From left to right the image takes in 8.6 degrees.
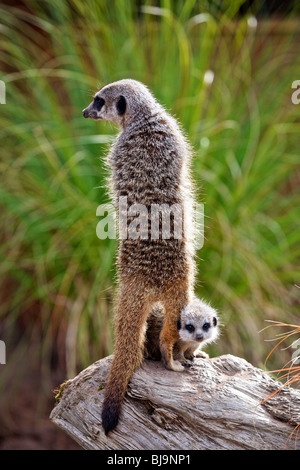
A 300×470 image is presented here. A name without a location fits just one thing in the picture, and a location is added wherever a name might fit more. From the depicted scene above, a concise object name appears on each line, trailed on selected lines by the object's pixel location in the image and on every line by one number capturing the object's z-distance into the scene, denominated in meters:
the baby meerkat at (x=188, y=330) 1.89
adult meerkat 1.90
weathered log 1.88
